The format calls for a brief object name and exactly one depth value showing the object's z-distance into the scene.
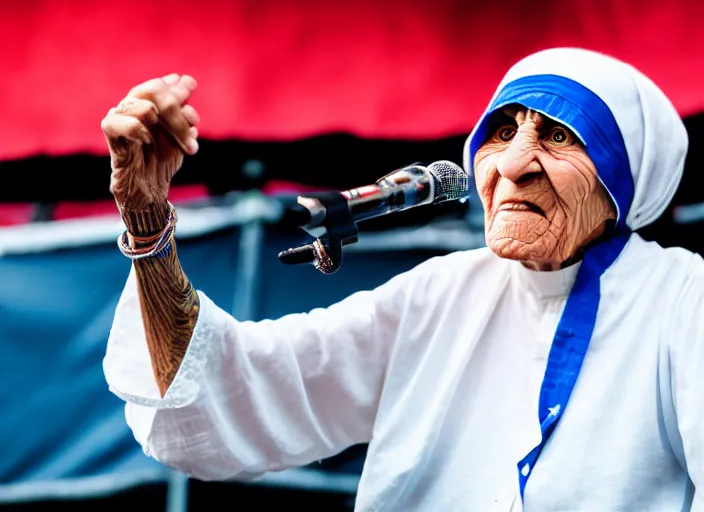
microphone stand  3.78
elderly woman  3.98
